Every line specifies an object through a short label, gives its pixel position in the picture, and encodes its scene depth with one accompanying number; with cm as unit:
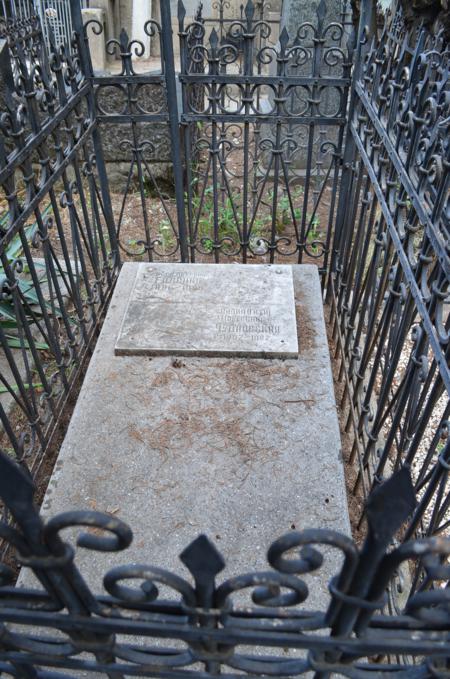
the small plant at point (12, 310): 346
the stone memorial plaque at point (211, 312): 274
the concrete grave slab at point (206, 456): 202
